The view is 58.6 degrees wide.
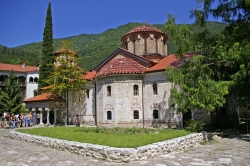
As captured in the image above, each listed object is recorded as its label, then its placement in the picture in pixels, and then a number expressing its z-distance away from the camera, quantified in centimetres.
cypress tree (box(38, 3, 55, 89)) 3052
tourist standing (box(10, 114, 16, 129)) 2251
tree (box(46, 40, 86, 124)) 2327
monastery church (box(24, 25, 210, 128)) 1883
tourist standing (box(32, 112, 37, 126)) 2420
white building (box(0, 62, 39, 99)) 4397
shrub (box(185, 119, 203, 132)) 1440
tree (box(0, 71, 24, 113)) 2989
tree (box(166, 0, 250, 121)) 1202
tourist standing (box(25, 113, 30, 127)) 2322
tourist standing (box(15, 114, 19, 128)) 2310
